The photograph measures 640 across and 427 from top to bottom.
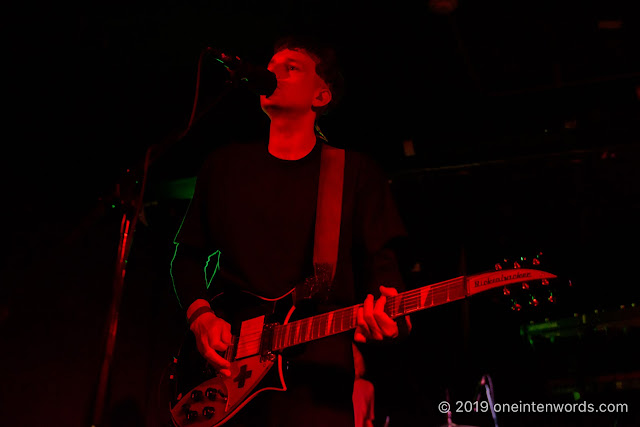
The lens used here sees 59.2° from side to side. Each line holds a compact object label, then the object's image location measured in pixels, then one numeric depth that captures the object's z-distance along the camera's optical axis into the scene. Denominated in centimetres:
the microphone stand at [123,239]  158
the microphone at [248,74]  207
